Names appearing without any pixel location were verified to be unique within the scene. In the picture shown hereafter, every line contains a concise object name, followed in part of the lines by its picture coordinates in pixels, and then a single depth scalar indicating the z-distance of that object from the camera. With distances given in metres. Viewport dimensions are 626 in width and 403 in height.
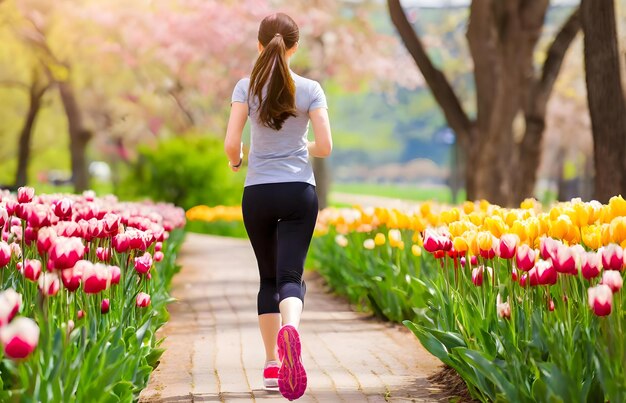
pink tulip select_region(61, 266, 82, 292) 7.85
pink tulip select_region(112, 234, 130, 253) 10.30
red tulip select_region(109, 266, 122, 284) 8.78
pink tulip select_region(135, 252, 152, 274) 10.44
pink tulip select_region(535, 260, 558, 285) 8.45
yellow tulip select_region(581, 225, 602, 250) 9.27
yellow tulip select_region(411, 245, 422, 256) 14.48
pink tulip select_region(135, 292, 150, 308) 10.30
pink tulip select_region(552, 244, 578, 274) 8.13
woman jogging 10.34
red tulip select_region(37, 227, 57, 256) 8.19
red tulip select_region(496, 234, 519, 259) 9.23
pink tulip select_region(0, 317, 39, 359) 5.80
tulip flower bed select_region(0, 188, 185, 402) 7.26
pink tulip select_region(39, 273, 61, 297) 7.69
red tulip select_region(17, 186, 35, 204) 10.59
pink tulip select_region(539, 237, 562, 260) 8.24
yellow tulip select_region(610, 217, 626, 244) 8.92
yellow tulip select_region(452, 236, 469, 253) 10.09
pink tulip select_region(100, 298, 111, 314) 9.05
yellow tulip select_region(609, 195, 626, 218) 10.12
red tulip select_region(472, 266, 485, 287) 10.06
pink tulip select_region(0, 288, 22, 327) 5.93
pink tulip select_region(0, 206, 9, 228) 10.22
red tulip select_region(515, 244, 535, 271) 8.65
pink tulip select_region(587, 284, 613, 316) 7.43
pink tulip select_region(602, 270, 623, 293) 7.66
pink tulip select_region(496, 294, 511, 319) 9.26
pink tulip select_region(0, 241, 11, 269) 8.59
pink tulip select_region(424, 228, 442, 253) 10.46
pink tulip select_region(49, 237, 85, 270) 7.63
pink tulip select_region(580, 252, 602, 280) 8.20
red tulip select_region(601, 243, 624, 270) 8.09
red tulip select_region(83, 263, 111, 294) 7.75
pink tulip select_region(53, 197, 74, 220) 10.70
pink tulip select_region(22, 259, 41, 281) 8.11
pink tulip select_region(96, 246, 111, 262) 10.13
